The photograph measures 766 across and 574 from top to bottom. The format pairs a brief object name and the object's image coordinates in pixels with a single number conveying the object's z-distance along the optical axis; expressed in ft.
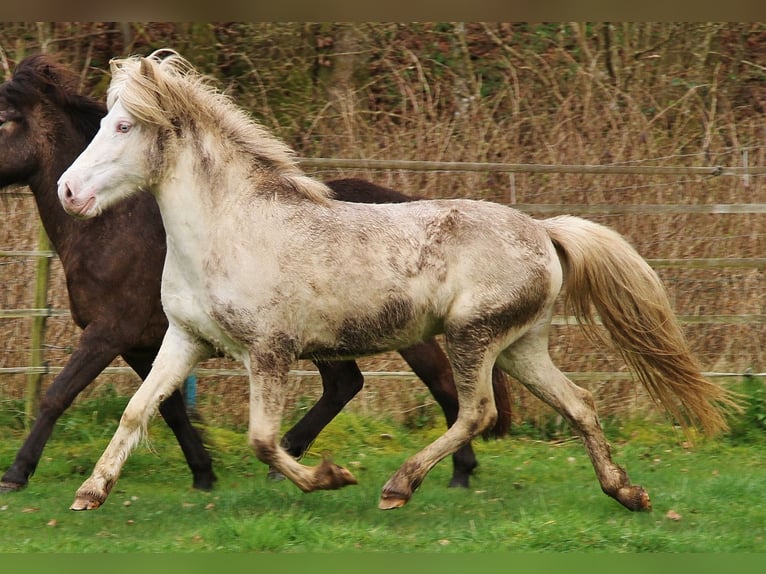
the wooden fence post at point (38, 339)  53.57
